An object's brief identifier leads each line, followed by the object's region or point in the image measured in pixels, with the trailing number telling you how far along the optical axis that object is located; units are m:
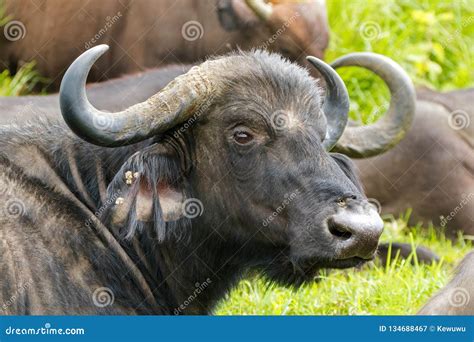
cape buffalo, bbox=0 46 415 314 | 12.93
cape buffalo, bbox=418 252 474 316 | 12.36
